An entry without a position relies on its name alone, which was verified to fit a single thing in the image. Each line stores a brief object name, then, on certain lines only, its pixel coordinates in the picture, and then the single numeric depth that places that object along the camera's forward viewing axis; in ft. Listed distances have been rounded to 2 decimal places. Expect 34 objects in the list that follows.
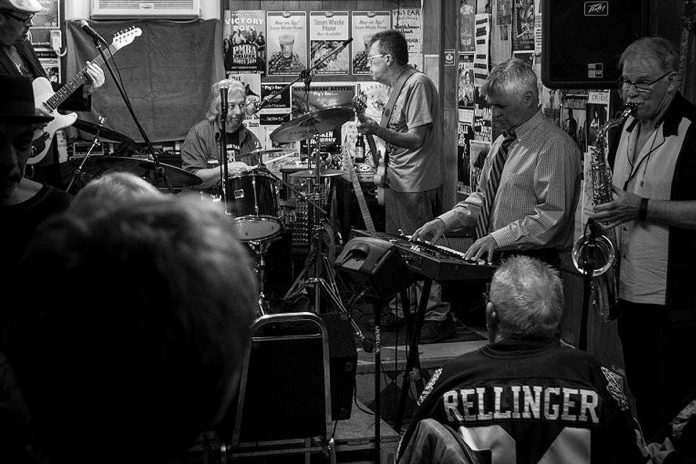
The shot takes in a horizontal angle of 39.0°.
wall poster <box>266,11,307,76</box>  28.60
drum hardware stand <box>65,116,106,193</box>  21.50
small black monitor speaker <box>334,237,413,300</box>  12.34
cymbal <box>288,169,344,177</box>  23.14
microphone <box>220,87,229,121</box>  18.98
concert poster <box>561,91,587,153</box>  18.24
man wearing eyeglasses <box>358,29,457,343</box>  21.25
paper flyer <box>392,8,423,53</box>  28.73
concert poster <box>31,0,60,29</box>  27.30
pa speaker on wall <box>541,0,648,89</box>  14.42
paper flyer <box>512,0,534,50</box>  20.04
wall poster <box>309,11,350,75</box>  28.78
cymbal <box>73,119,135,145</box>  21.98
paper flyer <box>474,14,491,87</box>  22.65
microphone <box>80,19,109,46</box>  16.33
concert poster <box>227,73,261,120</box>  28.43
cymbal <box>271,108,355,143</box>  21.47
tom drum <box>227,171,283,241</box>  20.93
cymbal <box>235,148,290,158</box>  23.21
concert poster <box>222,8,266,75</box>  28.37
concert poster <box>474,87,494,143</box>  22.77
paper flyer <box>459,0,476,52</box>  23.76
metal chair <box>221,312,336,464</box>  12.76
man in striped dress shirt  14.01
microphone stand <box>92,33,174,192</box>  17.03
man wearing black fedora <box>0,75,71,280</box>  7.54
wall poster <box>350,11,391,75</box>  28.96
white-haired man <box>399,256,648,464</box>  8.13
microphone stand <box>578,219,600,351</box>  13.19
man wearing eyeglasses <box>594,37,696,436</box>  12.23
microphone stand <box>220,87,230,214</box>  18.85
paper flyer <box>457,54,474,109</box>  24.00
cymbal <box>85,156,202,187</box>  20.26
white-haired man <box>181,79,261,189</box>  23.31
